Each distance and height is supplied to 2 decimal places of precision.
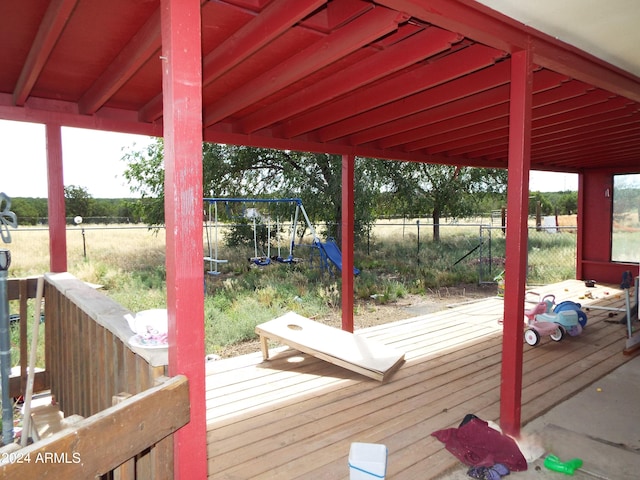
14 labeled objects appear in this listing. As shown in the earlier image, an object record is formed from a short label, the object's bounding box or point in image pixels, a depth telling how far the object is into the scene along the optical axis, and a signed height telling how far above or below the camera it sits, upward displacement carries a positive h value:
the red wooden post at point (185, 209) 1.36 +0.04
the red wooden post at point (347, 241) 4.98 -0.24
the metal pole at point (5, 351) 2.55 -0.78
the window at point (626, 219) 7.98 -0.01
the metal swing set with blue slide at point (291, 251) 9.84 -0.71
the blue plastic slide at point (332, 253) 9.80 -0.75
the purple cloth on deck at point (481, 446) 2.42 -1.34
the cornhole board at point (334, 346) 3.75 -1.18
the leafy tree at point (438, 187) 12.61 +1.06
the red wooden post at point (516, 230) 2.50 -0.06
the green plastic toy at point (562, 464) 2.37 -1.37
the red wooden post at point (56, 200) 3.37 +0.18
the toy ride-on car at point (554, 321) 4.73 -1.16
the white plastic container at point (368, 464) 2.03 -1.15
